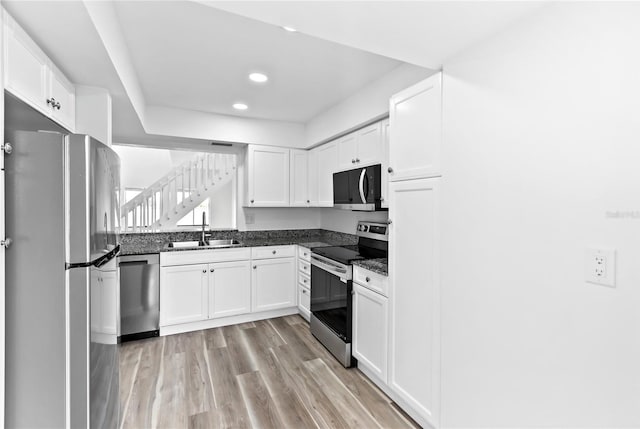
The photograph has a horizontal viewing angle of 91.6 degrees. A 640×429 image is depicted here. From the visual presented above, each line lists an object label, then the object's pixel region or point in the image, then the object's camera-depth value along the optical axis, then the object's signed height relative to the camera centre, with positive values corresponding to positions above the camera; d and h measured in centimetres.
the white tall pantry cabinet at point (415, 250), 170 -22
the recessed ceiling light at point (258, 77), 244 +108
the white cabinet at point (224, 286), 312 -81
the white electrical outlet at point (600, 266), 101 -18
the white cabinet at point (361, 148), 266 +60
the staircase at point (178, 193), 407 +27
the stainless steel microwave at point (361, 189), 251 +20
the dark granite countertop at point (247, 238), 331 -33
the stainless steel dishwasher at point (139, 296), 295 -82
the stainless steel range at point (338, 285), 250 -65
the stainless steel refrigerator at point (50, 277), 114 -25
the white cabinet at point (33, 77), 117 +60
